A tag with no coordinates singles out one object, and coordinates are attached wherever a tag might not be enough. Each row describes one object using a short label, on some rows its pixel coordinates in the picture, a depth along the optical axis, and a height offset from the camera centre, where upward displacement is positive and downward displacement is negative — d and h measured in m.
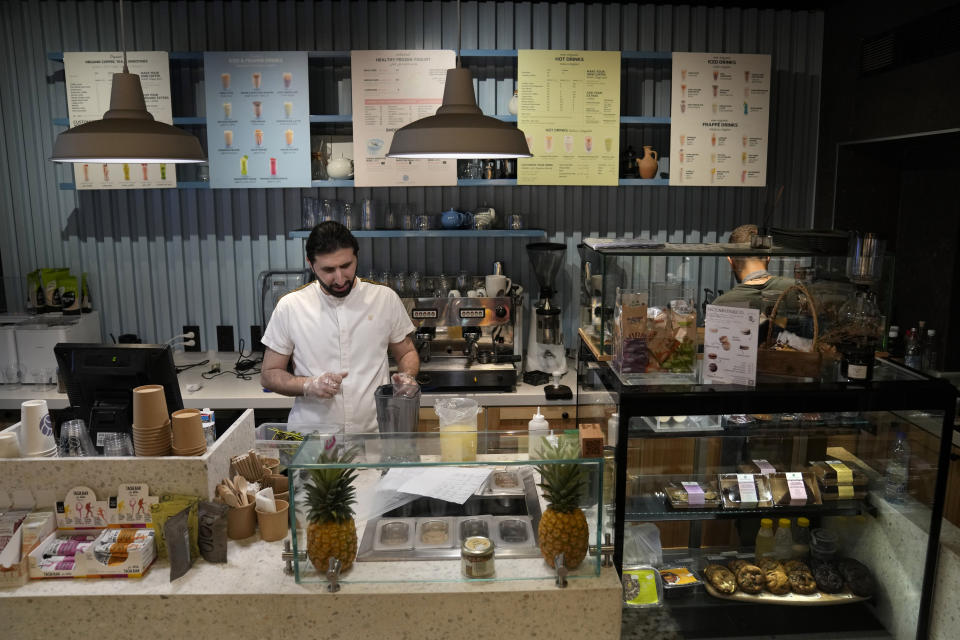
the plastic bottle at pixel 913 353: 3.97 -0.77
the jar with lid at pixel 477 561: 1.84 -0.86
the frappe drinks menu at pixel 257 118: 4.02 +0.48
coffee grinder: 4.19 -0.67
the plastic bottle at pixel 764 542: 2.32 -1.03
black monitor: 2.25 -0.52
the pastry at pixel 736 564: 2.33 -1.10
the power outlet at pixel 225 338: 4.56 -0.79
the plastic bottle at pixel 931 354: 3.94 -0.77
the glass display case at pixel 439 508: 1.83 -0.78
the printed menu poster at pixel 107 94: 4.03 +0.61
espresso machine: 3.91 -0.72
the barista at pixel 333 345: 3.10 -0.57
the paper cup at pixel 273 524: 2.05 -0.86
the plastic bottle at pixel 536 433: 1.89 -0.59
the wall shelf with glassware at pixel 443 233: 4.13 -0.14
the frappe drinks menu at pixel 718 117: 4.12 +0.49
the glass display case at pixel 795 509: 2.15 -0.88
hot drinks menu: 4.05 +0.50
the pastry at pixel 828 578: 2.28 -1.12
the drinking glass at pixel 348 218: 4.24 -0.06
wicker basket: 2.08 -0.42
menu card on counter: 2.01 -0.37
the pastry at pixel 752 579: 2.27 -1.12
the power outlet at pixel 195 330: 4.56 -0.74
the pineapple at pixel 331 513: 1.81 -0.74
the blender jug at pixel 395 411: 2.33 -0.63
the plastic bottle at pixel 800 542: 2.32 -1.03
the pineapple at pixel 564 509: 1.82 -0.74
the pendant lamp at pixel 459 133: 2.16 +0.22
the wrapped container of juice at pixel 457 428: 1.93 -0.59
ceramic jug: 4.24 +0.25
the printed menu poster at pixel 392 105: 4.00 +0.55
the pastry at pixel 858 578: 2.27 -1.12
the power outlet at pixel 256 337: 4.55 -0.78
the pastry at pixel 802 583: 2.27 -1.13
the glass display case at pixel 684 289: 2.07 -0.23
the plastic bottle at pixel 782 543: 2.31 -1.03
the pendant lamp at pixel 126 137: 2.34 +0.22
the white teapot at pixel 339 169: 4.11 +0.21
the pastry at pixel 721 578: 2.28 -1.13
